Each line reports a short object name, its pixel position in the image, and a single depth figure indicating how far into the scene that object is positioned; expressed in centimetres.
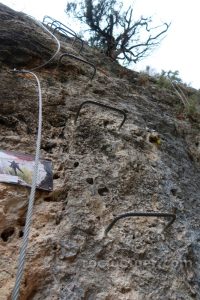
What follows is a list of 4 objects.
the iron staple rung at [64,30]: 346
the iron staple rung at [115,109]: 197
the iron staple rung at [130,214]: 144
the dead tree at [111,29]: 488
